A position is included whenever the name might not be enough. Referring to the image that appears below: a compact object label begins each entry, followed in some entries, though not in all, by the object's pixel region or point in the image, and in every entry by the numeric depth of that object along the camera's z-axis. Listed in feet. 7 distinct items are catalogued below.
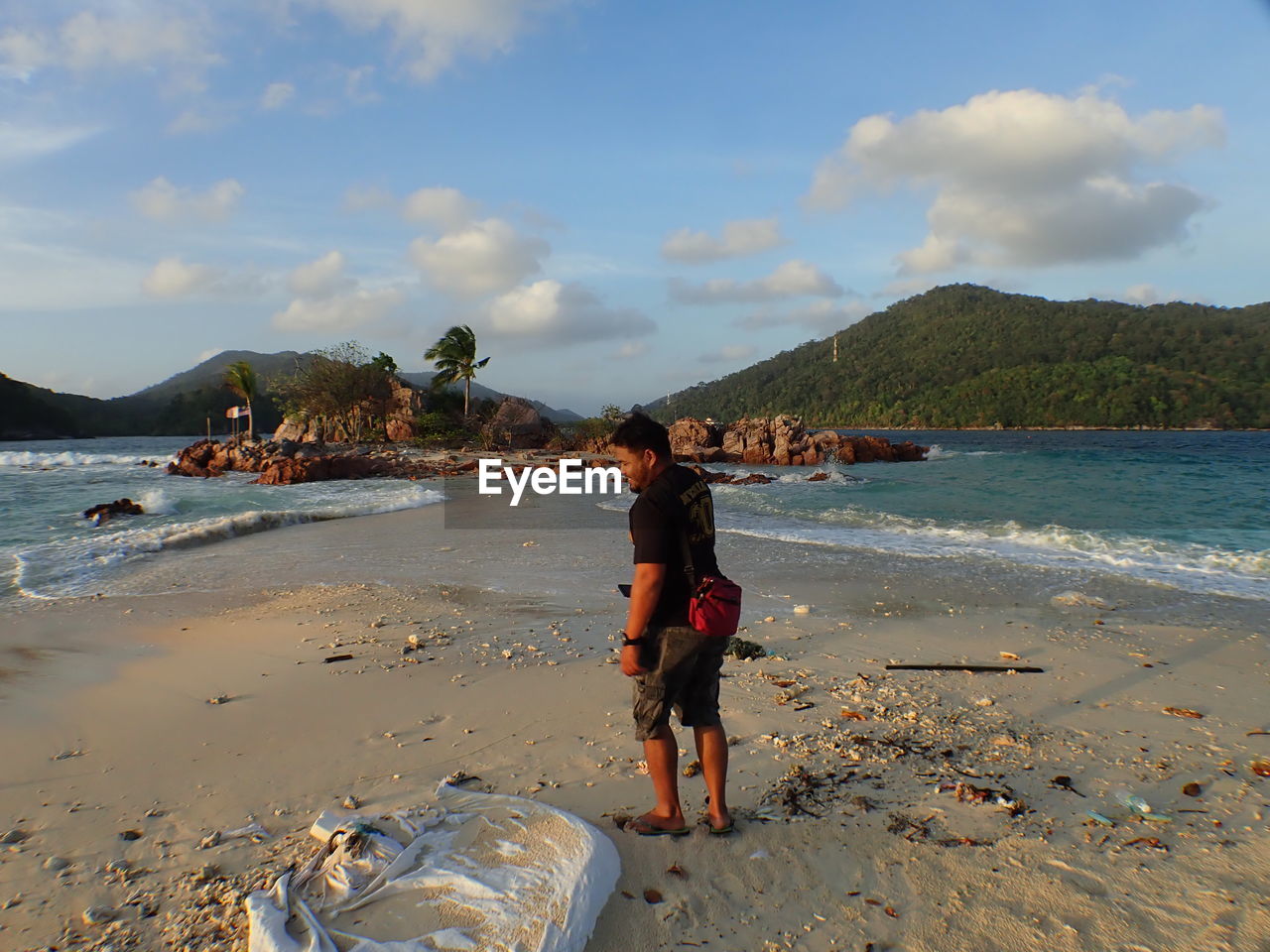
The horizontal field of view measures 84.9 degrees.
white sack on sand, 7.37
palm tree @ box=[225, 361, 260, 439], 143.43
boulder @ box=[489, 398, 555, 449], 144.25
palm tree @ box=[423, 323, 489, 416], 153.48
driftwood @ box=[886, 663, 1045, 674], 17.48
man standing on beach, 9.53
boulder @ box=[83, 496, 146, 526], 50.66
